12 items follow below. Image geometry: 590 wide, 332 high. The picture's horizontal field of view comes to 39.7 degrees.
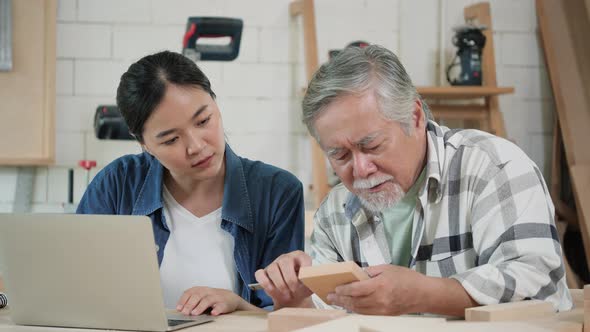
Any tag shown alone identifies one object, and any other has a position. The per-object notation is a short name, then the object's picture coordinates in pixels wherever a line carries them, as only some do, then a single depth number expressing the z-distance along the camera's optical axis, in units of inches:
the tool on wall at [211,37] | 149.4
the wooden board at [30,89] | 144.6
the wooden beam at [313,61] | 148.6
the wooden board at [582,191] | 148.6
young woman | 84.0
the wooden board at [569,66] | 152.9
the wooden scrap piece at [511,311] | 54.8
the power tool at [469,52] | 152.3
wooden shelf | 150.5
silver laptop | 59.0
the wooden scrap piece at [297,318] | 53.7
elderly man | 62.6
